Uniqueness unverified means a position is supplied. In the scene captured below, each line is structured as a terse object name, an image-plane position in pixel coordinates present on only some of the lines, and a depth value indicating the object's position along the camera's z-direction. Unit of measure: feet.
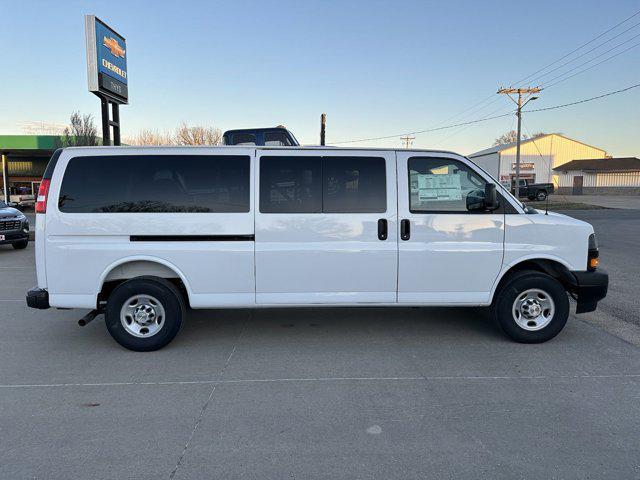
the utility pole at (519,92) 132.61
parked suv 41.73
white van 15.87
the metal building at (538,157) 203.51
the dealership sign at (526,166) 205.57
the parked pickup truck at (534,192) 147.02
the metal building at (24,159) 123.24
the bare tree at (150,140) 169.98
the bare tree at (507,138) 360.44
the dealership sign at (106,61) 44.57
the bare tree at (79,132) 126.41
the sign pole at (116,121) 49.73
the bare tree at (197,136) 169.89
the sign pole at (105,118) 44.03
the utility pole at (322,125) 84.89
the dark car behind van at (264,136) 38.04
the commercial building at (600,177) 191.62
